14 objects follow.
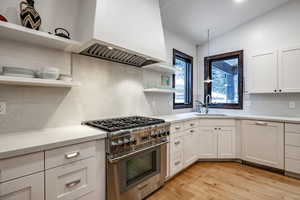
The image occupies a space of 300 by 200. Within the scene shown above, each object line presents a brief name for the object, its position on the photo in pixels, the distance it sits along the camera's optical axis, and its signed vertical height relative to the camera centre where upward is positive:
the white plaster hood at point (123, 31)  1.50 +0.81
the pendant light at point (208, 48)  3.81 +1.36
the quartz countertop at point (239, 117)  2.29 -0.31
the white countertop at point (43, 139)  0.97 -0.31
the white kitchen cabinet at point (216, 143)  2.87 -0.84
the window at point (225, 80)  3.35 +0.50
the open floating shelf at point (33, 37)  1.18 +0.58
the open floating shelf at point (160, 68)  2.50 +0.59
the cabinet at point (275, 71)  2.52 +0.54
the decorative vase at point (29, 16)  1.31 +0.77
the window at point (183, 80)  3.38 +0.50
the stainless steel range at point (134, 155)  1.45 -0.63
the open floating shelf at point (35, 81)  1.15 +0.16
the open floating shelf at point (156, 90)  2.48 +0.18
